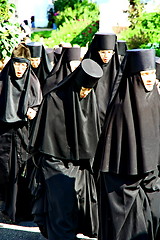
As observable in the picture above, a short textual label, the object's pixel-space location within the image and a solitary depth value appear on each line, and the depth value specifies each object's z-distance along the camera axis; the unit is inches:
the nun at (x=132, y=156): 323.9
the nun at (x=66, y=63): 530.9
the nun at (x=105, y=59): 510.9
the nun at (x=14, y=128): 481.4
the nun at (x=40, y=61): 673.6
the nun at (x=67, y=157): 387.9
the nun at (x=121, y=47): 682.0
